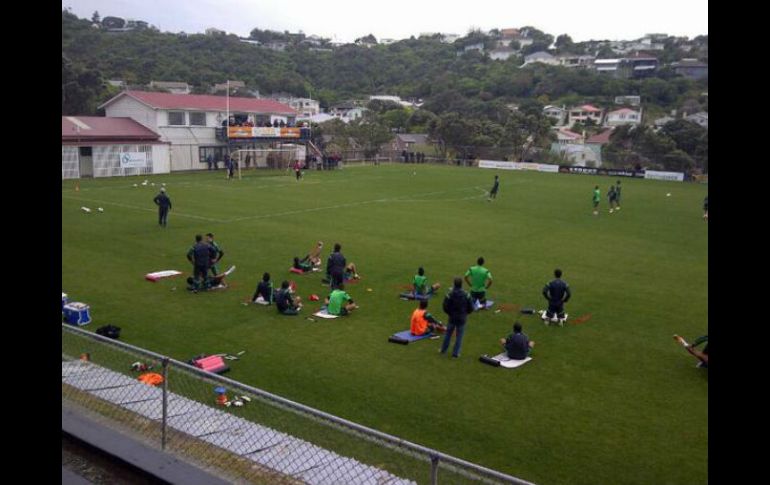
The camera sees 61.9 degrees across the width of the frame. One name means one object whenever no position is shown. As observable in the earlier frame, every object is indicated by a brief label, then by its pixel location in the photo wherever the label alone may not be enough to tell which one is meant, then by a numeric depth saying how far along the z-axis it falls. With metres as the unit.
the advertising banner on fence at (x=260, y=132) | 58.23
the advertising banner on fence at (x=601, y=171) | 60.62
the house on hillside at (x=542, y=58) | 184.62
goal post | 62.33
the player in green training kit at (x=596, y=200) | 34.38
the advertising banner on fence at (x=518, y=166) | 66.19
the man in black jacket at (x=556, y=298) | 14.62
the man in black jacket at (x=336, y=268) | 16.88
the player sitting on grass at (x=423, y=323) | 13.73
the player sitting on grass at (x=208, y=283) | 17.14
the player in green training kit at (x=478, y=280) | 15.66
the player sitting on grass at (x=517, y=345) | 12.31
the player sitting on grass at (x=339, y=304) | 15.24
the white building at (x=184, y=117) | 55.66
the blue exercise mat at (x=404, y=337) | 13.38
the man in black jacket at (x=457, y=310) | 12.52
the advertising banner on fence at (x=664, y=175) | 57.84
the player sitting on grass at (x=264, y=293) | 15.95
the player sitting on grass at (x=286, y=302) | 15.22
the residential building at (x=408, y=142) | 81.58
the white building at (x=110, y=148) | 48.28
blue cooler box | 14.03
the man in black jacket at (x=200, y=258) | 16.95
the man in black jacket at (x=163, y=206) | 26.70
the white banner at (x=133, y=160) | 51.50
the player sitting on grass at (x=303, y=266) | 19.72
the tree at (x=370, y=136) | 74.00
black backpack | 13.12
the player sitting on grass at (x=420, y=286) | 16.75
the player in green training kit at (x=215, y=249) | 17.38
